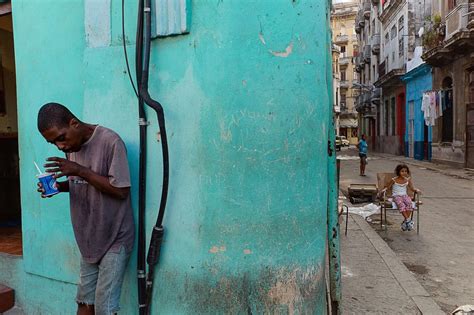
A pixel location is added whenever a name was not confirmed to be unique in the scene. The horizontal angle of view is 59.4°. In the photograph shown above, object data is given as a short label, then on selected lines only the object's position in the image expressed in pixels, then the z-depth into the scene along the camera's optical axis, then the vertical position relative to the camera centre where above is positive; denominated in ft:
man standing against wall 7.68 -1.10
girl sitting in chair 22.34 -3.32
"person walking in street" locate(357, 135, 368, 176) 49.73 -2.48
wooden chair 22.54 -3.77
